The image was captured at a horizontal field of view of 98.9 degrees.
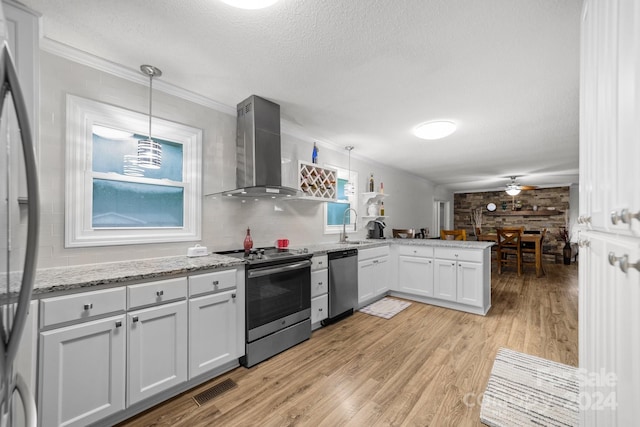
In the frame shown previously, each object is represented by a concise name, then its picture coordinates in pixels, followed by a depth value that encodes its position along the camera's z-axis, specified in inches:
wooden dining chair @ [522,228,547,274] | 234.9
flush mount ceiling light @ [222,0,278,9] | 55.9
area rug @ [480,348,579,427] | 65.6
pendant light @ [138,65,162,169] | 77.0
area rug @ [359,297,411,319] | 136.3
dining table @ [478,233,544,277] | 226.6
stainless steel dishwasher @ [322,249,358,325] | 121.8
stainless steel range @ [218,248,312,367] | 88.5
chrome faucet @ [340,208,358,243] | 170.7
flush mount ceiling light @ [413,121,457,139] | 123.0
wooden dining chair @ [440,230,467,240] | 204.8
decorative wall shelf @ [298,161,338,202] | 136.3
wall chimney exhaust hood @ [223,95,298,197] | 101.9
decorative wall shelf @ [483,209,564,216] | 314.5
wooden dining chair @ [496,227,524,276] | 236.1
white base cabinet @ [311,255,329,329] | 113.0
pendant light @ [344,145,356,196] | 165.2
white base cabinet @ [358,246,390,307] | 141.6
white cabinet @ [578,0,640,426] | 26.2
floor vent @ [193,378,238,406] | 72.8
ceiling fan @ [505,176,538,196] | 280.8
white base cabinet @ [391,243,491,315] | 135.6
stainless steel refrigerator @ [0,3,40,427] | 21.4
